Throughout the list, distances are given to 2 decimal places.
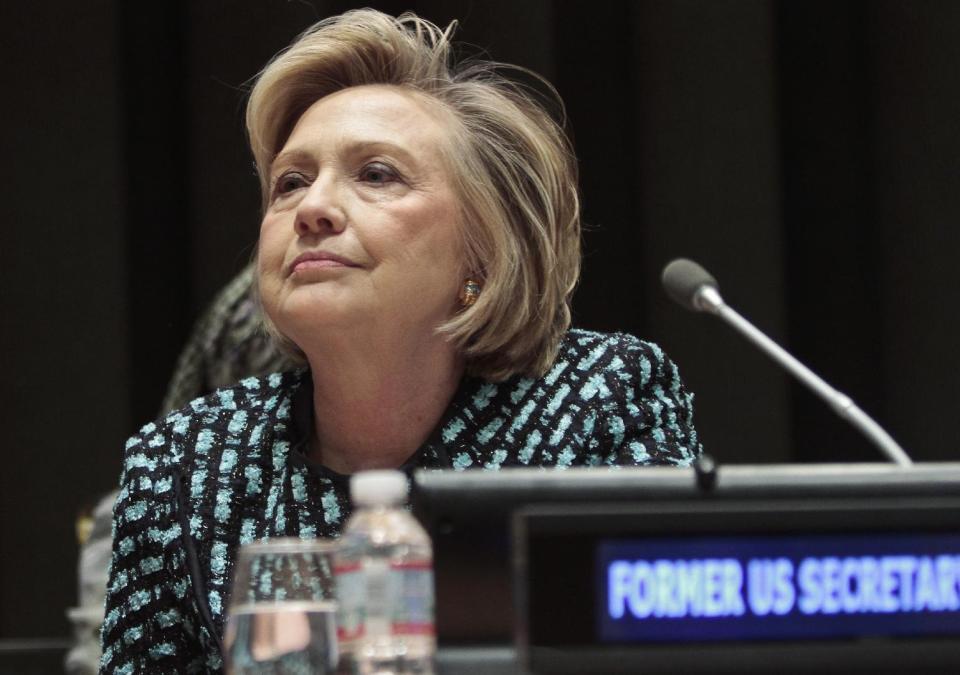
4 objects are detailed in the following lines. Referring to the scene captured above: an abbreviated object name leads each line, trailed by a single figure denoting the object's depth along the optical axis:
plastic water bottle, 4.65
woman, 5.03
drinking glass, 4.67
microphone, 4.90
